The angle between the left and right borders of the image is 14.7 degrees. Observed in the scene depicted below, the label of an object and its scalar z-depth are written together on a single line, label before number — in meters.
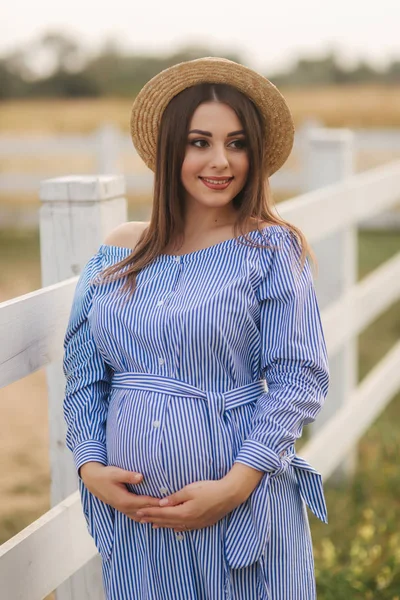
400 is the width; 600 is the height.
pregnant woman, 2.54
